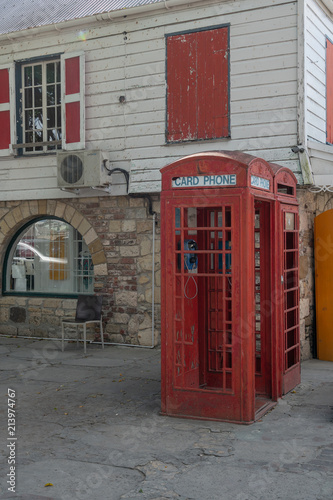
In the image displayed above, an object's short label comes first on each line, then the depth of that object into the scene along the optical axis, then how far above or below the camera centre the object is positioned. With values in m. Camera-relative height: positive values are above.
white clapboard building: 8.88 +2.19
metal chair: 9.88 -0.87
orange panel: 9.13 -0.44
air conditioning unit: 9.83 +1.50
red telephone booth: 5.62 -0.34
